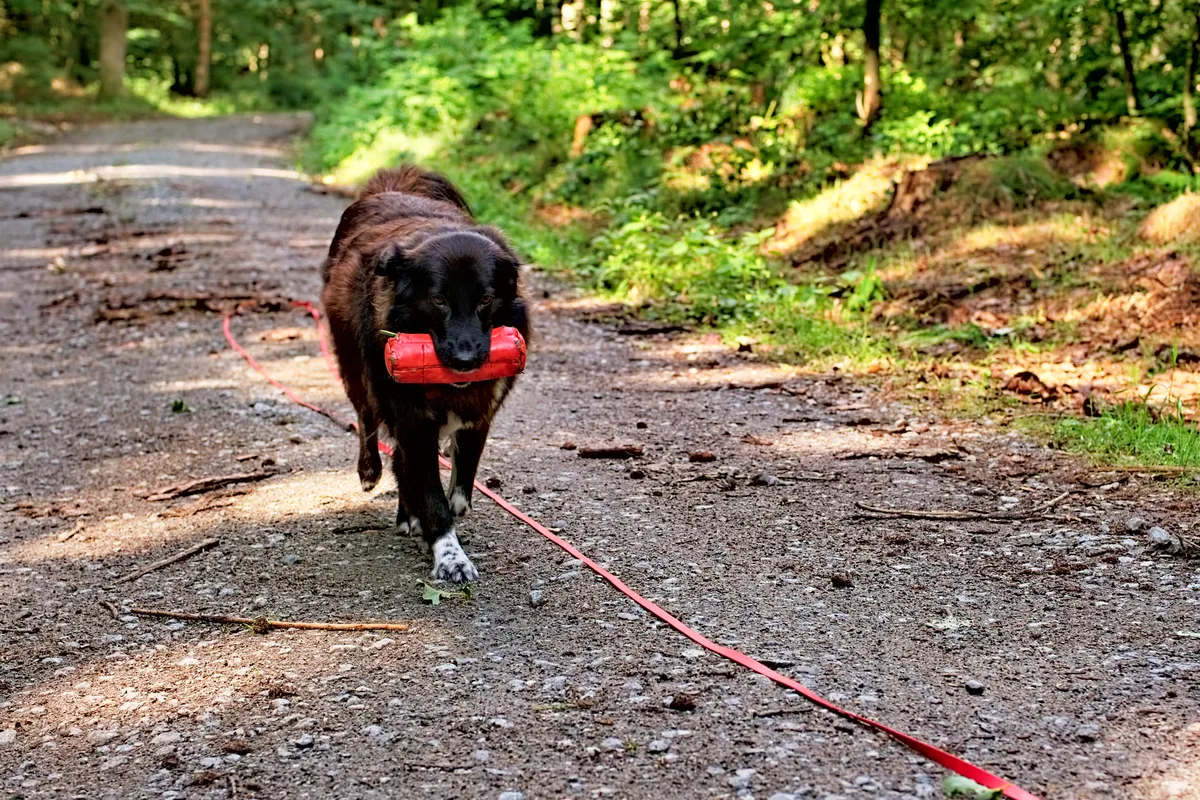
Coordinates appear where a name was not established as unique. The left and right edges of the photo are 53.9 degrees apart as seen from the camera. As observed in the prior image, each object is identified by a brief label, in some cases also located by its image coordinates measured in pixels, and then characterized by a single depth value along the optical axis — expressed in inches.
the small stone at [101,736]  129.0
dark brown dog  172.2
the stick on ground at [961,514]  195.2
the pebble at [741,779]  114.3
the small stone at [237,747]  124.8
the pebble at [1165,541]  175.9
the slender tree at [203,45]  1691.7
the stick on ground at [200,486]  219.9
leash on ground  110.9
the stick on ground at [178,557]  180.2
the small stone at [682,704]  131.0
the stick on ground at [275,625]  157.4
